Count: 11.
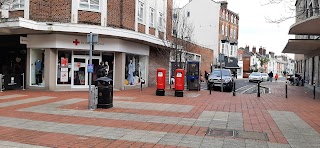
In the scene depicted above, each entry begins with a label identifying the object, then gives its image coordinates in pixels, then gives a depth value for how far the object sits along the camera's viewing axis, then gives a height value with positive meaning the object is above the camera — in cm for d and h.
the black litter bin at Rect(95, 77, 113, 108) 1091 -72
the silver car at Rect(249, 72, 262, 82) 4111 -48
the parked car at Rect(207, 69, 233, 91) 2170 -56
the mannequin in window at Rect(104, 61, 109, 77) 1931 +43
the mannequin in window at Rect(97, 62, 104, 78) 1733 +15
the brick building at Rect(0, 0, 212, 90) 1736 +206
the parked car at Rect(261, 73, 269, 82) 4817 -55
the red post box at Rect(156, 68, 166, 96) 1614 -44
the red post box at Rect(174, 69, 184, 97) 1587 -53
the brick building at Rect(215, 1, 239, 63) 5206 +801
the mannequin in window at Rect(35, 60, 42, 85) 1885 +8
